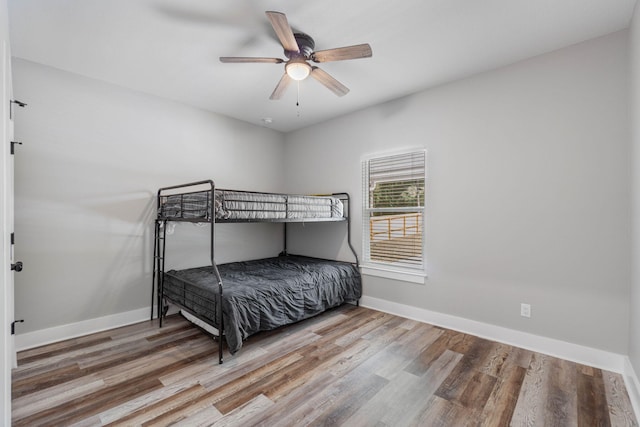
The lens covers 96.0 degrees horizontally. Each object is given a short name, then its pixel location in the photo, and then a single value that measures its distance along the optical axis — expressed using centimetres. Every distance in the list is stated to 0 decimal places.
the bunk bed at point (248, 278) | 249
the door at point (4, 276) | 133
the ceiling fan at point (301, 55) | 194
